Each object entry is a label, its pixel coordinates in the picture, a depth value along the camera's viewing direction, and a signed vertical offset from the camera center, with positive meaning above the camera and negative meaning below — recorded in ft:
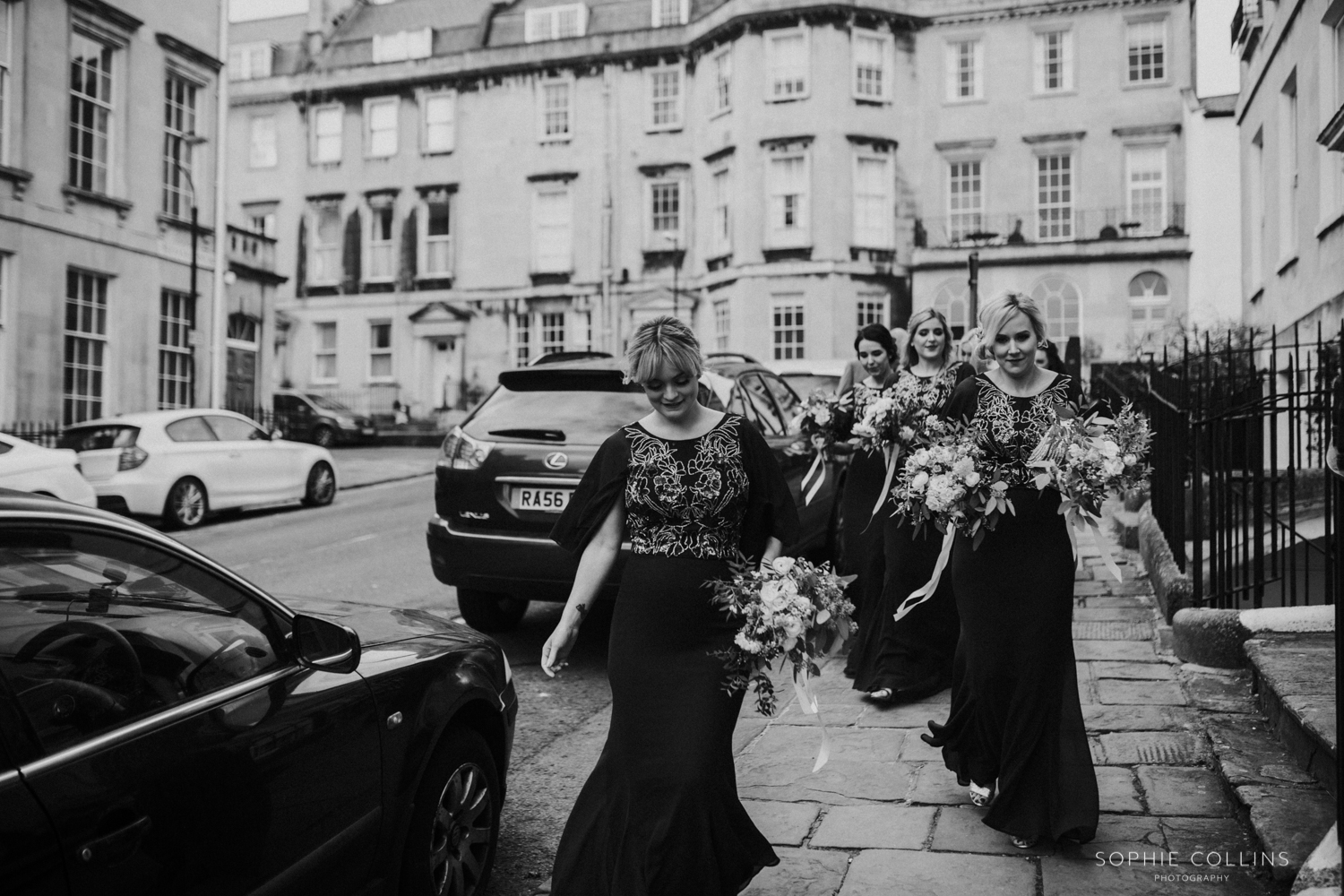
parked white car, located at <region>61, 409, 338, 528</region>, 47.60 -0.43
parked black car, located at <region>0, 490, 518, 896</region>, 7.82 -2.26
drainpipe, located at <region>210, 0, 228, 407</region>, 77.56 +14.10
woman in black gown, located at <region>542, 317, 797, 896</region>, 11.07 -1.73
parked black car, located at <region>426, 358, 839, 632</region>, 22.98 -0.29
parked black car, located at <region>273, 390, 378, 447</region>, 105.91 +2.83
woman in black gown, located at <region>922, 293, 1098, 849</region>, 13.82 -2.17
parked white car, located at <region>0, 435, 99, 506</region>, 37.81 -0.60
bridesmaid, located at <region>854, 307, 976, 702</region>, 20.35 -2.78
